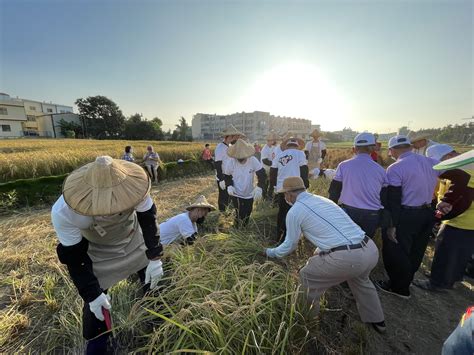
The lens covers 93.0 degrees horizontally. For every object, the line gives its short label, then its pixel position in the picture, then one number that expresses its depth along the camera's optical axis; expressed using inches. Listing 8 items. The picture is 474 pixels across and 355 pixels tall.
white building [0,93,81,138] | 1601.9
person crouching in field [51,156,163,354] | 55.4
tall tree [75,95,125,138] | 1756.9
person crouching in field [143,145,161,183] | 377.1
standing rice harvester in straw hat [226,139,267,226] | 152.4
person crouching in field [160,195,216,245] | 114.7
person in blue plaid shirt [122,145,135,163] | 342.0
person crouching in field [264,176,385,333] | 73.7
